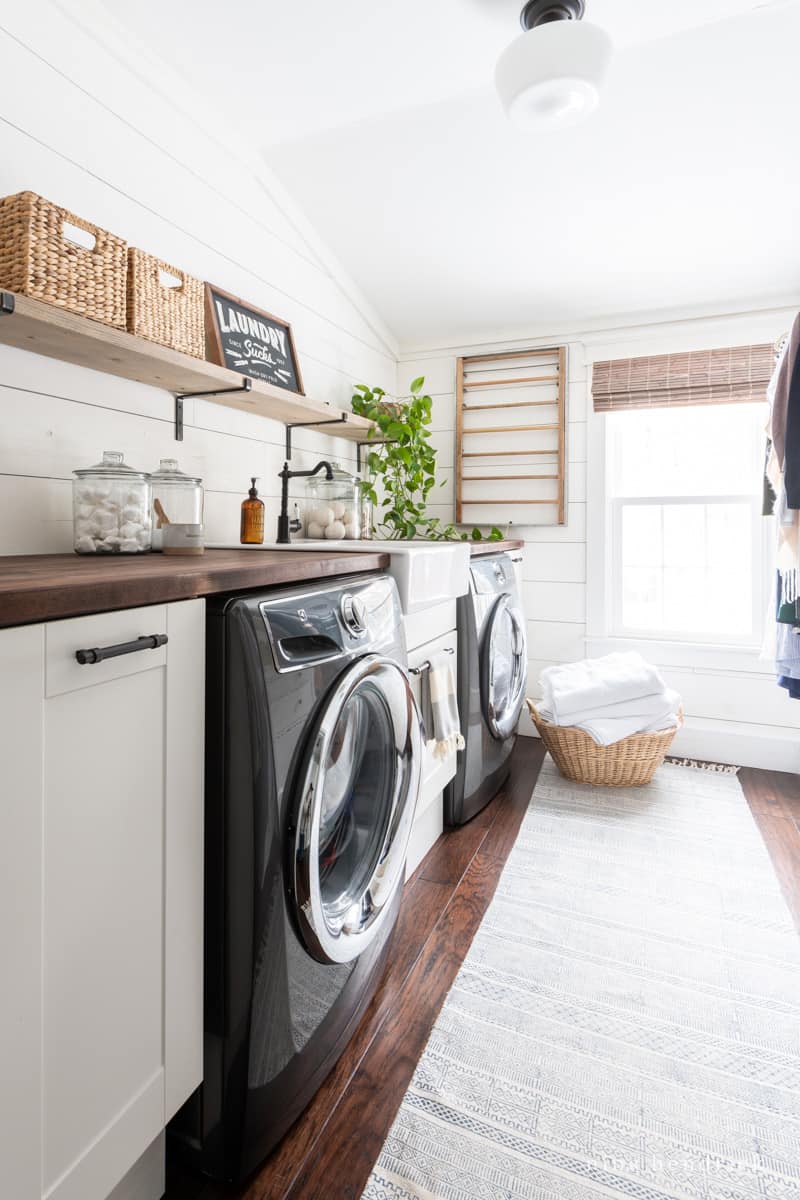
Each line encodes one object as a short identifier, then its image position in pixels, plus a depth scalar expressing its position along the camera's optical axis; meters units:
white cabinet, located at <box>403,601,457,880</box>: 1.80
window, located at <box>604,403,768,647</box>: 2.99
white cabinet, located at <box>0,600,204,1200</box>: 0.66
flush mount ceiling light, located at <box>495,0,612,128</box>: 1.51
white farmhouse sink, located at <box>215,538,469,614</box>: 1.60
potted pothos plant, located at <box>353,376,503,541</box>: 2.76
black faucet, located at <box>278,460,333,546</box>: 2.13
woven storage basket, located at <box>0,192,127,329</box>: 1.21
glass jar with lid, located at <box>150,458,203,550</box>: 1.60
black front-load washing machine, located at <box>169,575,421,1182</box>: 0.94
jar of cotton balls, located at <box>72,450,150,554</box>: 1.41
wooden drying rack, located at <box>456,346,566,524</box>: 3.18
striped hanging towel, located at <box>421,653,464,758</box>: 1.87
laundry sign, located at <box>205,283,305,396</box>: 1.96
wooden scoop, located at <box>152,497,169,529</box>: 1.60
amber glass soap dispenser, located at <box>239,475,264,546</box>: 2.02
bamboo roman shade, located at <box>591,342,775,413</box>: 2.84
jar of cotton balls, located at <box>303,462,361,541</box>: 2.36
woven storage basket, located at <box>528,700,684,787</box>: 2.58
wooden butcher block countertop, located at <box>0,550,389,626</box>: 0.67
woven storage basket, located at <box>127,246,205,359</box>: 1.47
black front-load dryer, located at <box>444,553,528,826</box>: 2.22
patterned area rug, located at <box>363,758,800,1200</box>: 1.05
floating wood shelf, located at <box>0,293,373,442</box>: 1.26
